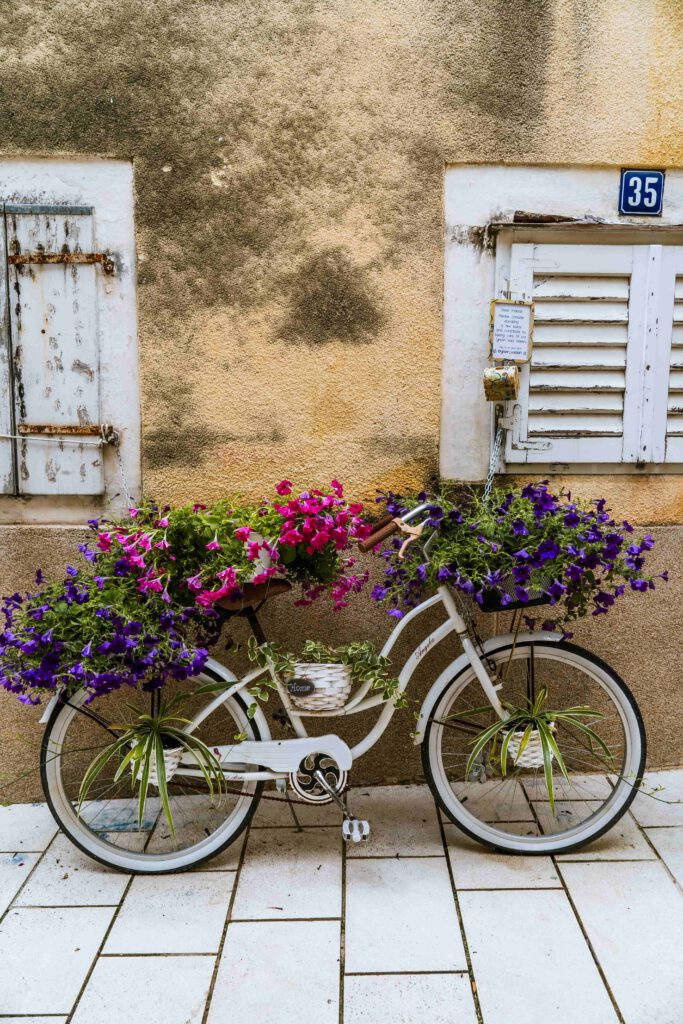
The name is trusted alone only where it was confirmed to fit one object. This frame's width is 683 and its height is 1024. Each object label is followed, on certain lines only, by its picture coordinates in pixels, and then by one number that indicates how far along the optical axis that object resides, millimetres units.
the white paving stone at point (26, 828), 3568
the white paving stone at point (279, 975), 2635
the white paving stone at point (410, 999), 2611
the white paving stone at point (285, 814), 3662
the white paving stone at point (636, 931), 2670
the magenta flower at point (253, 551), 3172
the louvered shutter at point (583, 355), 3711
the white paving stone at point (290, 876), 3119
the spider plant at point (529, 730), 3271
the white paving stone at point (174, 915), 2939
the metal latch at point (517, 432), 3771
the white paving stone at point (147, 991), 2633
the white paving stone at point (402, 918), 2855
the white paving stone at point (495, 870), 3252
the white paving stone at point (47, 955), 2705
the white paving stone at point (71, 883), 3207
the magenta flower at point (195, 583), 3078
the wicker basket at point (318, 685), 3328
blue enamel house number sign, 3693
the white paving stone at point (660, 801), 3672
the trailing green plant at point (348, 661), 3328
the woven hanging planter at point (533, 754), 3326
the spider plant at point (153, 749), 3168
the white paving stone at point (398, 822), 3467
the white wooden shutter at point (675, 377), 3744
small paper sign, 3645
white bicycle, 3355
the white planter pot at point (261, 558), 3193
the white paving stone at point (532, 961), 2631
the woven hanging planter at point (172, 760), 3248
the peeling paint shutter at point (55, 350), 3613
